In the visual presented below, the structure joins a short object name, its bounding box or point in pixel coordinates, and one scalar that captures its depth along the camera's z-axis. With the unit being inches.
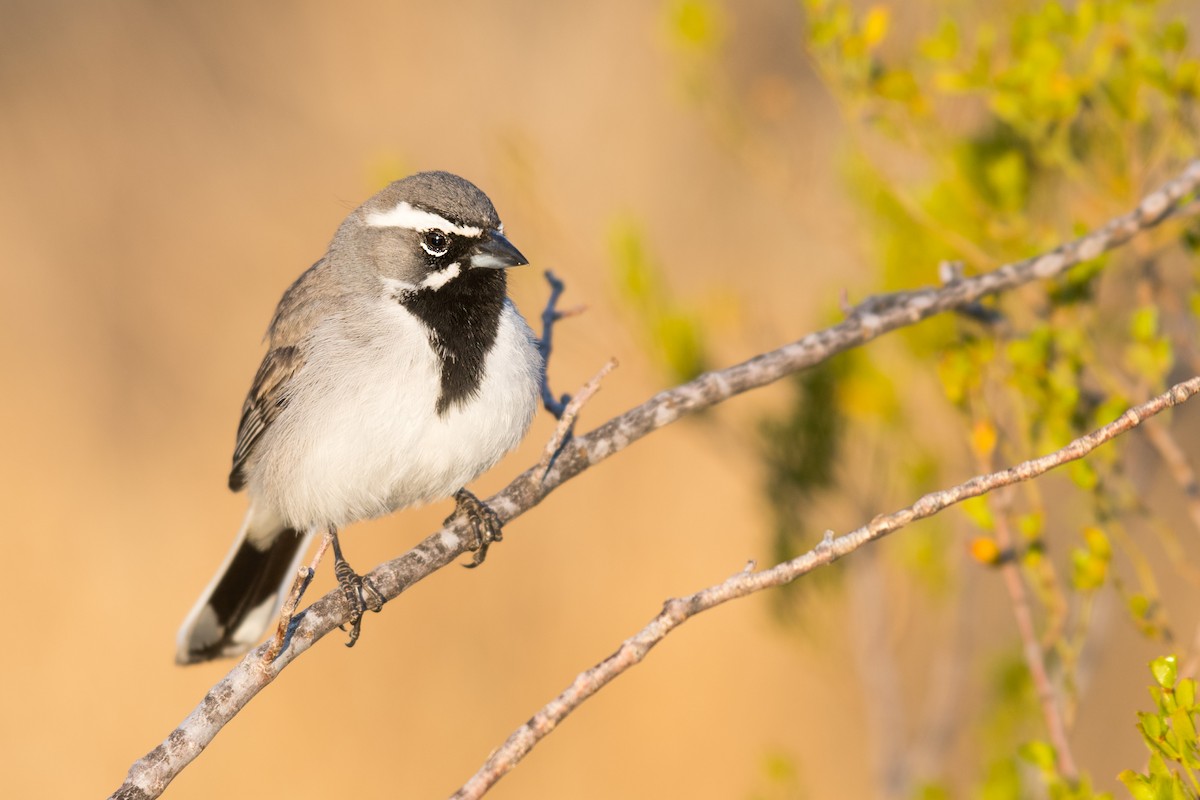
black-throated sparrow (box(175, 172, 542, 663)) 283.9
